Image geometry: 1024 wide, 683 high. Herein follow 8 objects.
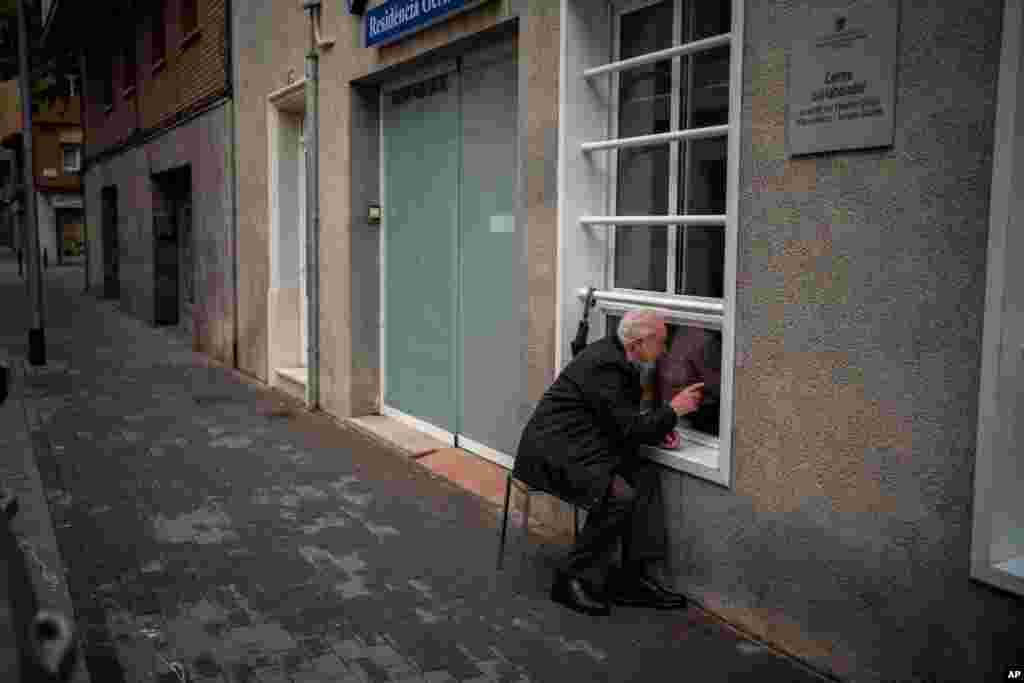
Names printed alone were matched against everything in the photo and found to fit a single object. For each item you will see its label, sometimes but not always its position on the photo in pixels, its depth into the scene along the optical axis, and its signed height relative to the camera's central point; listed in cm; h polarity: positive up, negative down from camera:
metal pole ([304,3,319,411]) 958 +3
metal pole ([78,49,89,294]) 2344 +77
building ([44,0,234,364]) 1327 +115
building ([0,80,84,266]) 4603 +240
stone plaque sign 372 +59
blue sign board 693 +152
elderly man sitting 468 -99
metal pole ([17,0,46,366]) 1284 +2
